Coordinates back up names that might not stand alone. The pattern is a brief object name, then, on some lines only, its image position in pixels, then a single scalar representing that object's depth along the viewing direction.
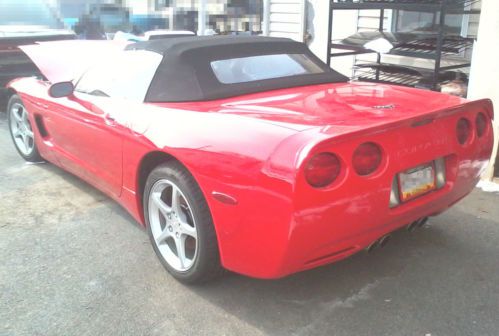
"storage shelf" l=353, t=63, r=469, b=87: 5.40
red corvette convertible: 2.30
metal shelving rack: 4.91
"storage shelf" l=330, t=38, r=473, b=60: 5.22
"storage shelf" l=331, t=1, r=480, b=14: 4.90
